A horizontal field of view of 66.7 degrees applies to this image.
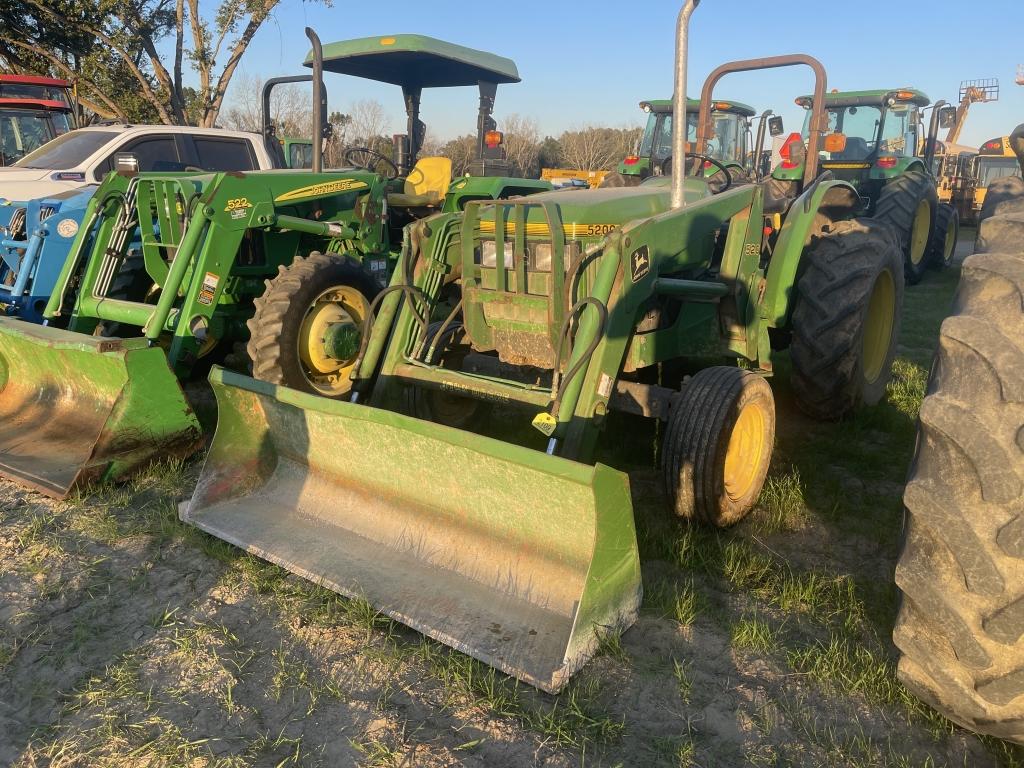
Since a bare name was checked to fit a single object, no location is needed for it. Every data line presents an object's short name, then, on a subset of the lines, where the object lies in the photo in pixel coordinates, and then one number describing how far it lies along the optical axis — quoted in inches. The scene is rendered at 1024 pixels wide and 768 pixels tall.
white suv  311.7
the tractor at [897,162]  373.7
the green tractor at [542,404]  106.4
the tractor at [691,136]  393.7
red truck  433.4
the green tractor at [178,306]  156.4
